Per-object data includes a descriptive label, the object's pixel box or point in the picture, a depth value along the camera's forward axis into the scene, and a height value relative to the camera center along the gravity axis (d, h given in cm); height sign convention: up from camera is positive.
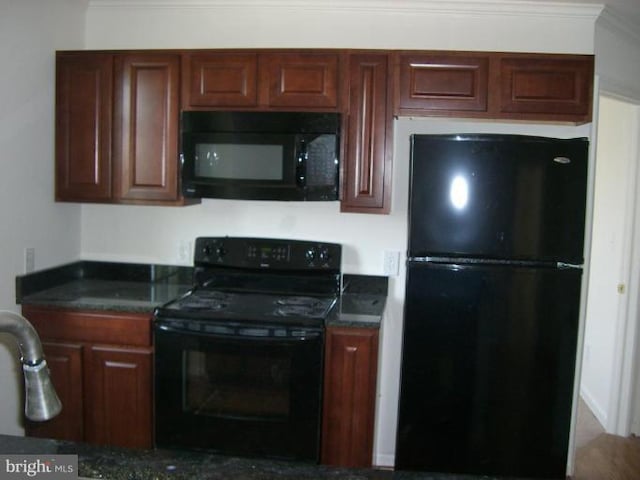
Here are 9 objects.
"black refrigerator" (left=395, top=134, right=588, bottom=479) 259 -42
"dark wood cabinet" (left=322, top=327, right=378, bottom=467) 263 -84
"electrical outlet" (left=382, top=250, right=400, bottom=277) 314 -30
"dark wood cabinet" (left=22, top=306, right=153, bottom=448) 276 -82
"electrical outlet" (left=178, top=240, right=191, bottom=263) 329 -29
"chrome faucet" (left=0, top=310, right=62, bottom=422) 90 -27
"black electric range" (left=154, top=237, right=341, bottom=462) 261 -78
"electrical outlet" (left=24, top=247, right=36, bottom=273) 288 -32
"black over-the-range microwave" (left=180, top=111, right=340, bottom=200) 279 +22
